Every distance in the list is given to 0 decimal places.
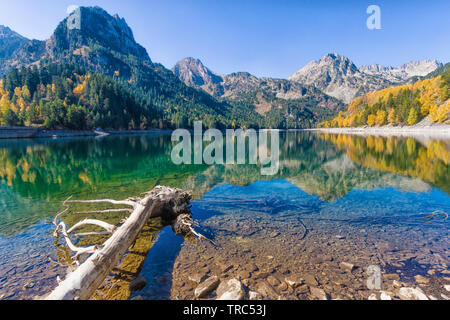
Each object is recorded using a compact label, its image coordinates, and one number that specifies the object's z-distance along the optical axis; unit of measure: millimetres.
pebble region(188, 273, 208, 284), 6547
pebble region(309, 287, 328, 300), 5797
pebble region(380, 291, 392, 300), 5423
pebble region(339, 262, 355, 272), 7018
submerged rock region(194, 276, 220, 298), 5883
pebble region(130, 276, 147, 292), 6191
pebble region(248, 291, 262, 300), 5566
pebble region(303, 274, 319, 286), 6395
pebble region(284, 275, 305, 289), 6301
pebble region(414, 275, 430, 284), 6317
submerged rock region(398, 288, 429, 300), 5312
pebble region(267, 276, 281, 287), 6395
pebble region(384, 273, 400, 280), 6508
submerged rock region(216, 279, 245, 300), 5373
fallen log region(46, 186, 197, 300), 4750
